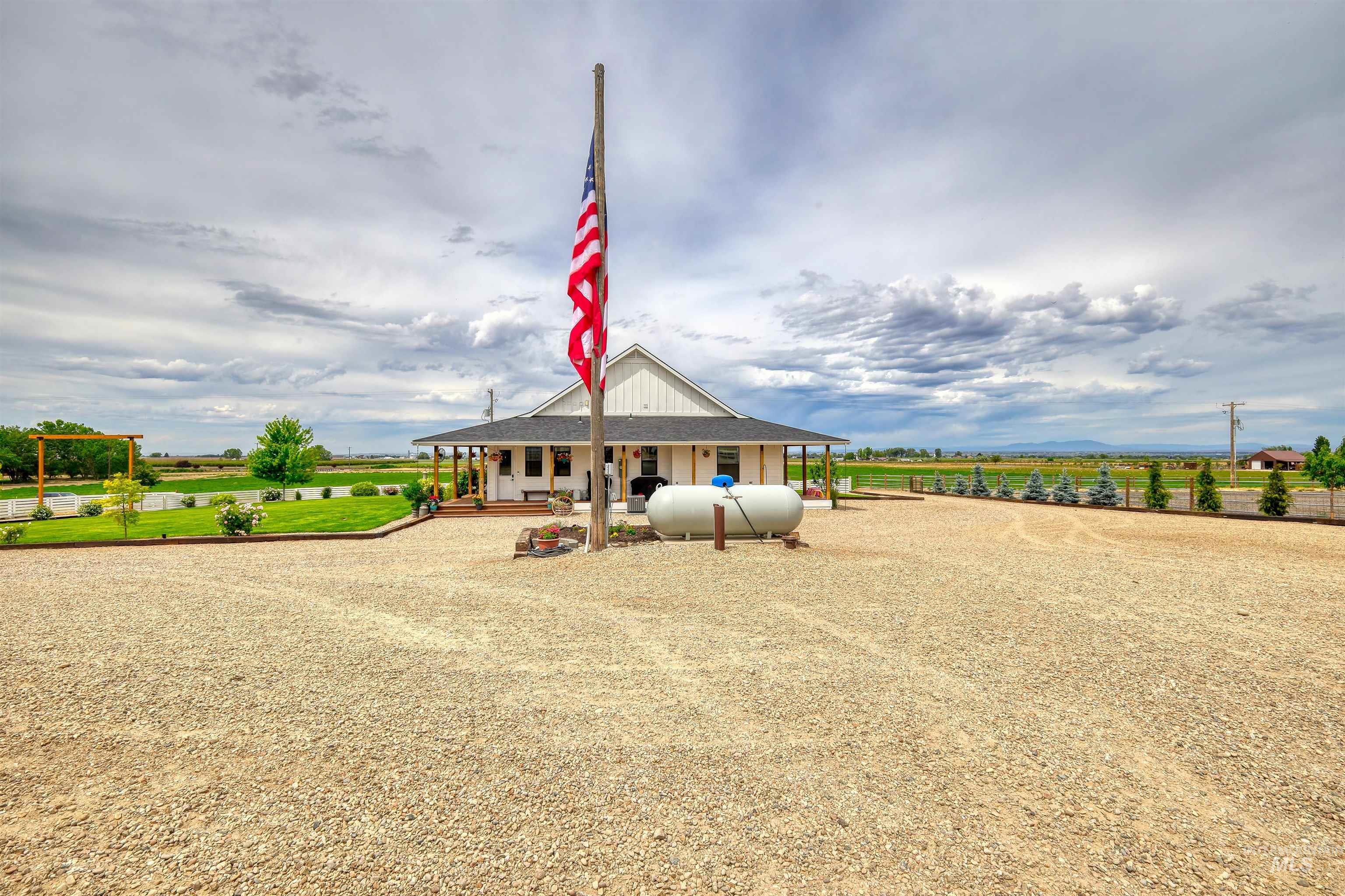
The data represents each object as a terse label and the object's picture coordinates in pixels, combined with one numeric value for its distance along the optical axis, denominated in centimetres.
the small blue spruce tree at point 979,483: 3466
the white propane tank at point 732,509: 1399
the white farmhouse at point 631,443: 2361
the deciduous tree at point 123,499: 1468
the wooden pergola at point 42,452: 2053
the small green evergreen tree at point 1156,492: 2348
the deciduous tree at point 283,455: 3469
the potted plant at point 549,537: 1287
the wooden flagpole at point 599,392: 1292
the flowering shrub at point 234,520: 1520
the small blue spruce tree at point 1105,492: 3012
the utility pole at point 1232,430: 4759
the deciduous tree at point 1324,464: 4809
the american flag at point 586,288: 1262
